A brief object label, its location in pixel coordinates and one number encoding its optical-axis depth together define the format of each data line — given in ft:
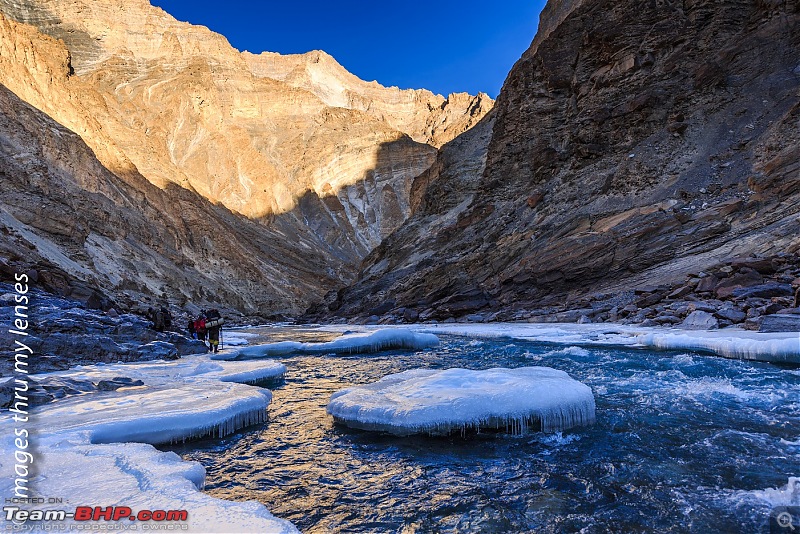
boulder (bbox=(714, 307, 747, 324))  57.72
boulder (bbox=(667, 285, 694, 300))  72.34
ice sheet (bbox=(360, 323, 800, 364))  41.29
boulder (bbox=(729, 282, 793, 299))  59.36
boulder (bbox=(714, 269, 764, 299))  64.54
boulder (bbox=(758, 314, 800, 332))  47.80
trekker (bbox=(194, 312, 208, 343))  75.05
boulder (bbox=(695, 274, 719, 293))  69.10
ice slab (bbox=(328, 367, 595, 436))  25.05
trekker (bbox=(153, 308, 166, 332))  72.54
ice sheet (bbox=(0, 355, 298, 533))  14.16
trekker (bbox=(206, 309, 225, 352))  65.26
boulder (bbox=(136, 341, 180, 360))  52.80
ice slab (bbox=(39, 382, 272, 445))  22.95
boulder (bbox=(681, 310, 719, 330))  58.60
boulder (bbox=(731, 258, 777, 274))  65.67
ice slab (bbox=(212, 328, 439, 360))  65.20
